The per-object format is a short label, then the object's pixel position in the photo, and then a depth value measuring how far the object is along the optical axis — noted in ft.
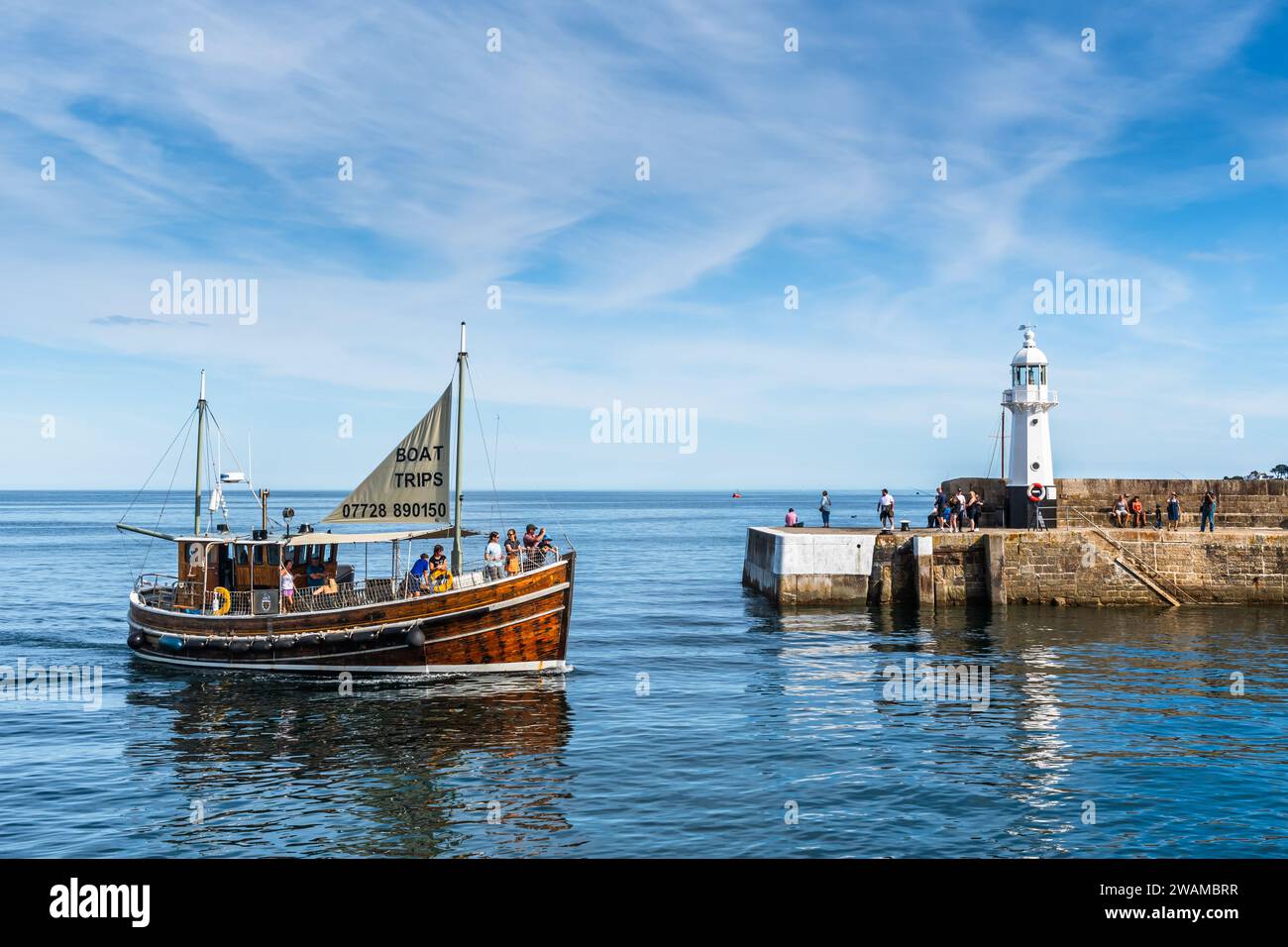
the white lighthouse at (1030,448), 136.67
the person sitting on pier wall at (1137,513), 133.80
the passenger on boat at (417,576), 86.99
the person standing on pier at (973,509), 135.74
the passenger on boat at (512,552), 85.92
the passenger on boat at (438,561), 88.99
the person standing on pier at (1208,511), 131.95
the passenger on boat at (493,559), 85.51
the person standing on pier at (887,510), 136.98
